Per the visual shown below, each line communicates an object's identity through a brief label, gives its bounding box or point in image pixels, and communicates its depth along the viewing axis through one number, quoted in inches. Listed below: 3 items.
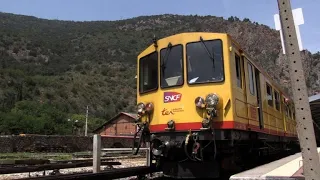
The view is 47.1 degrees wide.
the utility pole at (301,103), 131.5
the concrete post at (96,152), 365.4
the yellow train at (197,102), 301.6
